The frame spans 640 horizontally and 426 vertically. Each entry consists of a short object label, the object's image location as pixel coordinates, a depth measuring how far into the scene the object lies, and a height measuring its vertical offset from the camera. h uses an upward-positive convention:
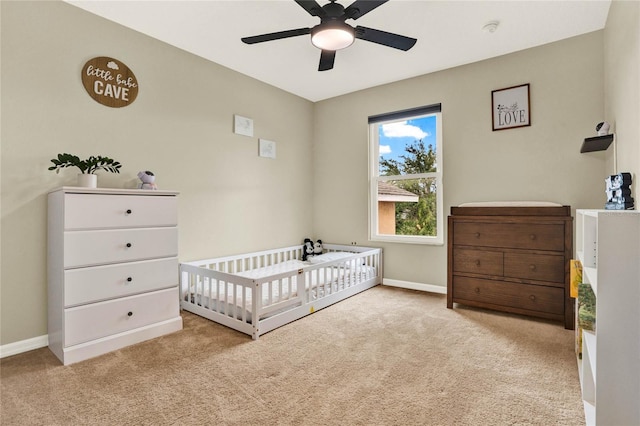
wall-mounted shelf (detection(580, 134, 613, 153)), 2.35 +0.53
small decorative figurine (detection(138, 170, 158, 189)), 2.58 +0.26
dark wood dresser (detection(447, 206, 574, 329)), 2.58 -0.40
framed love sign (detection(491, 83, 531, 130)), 3.06 +1.03
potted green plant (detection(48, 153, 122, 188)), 2.22 +0.34
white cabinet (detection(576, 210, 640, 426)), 1.16 -0.38
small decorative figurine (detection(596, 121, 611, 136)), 2.37 +0.63
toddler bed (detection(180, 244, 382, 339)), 2.47 -0.68
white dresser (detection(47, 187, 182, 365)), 2.04 -0.39
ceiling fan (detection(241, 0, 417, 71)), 1.89 +1.16
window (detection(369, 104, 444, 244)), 3.68 +0.44
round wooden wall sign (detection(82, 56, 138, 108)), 2.49 +1.04
